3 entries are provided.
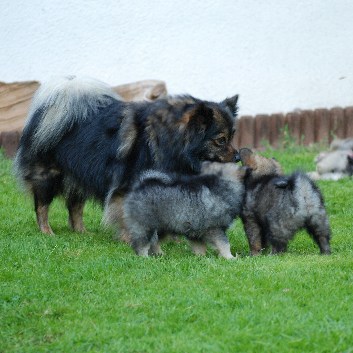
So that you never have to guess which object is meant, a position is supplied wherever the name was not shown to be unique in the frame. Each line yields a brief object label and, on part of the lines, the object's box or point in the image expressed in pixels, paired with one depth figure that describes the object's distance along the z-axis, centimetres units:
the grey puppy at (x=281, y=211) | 729
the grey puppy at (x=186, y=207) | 746
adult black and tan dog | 803
